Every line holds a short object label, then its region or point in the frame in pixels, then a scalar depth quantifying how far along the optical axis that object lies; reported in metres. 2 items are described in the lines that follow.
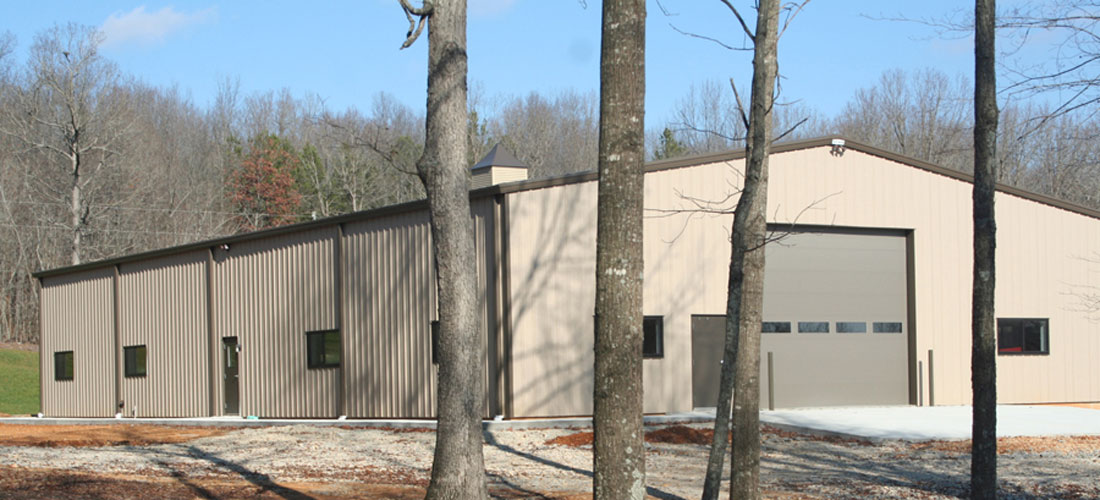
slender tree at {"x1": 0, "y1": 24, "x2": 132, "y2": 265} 44.19
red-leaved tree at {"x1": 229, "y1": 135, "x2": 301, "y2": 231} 53.38
